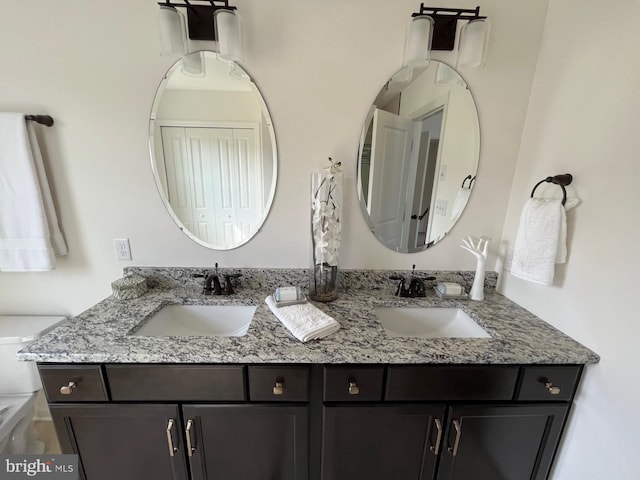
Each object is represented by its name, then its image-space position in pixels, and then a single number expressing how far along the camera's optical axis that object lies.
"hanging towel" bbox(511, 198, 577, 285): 1.03
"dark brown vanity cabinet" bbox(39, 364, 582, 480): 0.95
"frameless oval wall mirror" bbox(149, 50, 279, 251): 1.21
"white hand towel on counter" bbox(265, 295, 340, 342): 0.99
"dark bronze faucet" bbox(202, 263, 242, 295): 1.34
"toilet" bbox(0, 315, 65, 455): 1.25
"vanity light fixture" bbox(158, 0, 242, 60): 1.06
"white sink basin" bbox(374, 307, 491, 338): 1.31
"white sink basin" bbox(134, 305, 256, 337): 1.28
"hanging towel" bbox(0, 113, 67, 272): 1.17
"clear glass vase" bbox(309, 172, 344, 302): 1.22
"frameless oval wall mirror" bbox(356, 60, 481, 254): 1.25
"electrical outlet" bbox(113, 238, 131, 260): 1.38
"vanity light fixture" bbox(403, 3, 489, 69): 1.10
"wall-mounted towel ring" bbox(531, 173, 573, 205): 1.03
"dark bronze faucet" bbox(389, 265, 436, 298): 1.37
